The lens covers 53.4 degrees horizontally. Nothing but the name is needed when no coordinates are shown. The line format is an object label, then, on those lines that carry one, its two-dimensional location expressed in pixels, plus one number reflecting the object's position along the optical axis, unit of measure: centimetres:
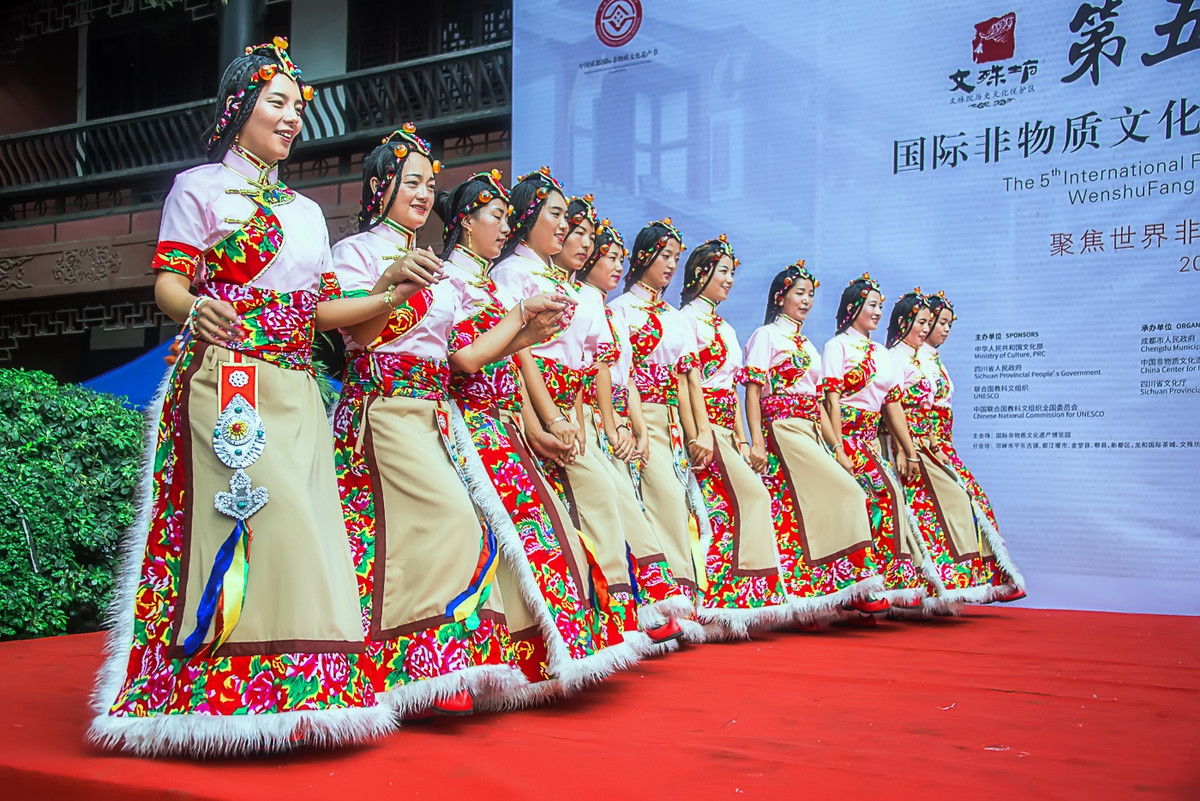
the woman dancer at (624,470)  416
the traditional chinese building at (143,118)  861
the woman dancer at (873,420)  564
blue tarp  686
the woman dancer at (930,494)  596
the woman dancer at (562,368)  367
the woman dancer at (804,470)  529
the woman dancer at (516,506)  307
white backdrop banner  601
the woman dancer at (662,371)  475
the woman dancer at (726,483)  495
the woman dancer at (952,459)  612
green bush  489
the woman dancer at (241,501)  243
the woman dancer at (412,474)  286
